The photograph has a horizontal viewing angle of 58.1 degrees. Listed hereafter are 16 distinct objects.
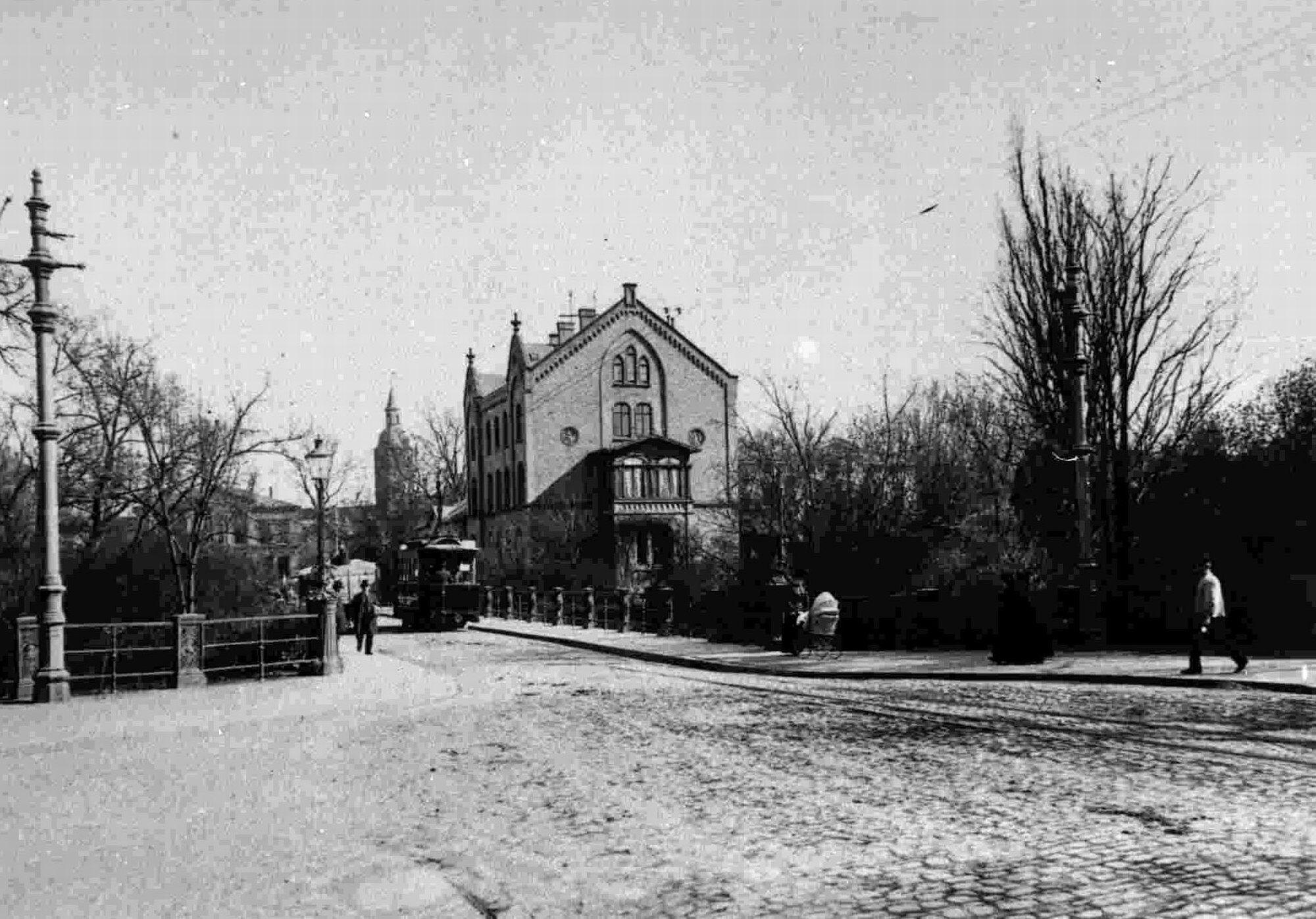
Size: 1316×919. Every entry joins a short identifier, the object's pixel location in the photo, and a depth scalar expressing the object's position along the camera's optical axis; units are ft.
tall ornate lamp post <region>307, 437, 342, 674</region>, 65.46
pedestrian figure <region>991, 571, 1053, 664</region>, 58.90
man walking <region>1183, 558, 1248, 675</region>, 50.83
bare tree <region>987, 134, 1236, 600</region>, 90.89
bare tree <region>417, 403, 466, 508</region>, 270.46
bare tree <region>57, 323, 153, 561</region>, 95.50
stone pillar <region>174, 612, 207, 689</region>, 57.47
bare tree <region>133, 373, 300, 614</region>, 95.76
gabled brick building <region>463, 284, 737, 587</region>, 198.39
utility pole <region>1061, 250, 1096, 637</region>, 63.87
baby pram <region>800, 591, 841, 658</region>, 67.36
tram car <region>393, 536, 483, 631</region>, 123.75
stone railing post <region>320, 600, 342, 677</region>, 65.35
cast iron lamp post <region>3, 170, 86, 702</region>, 51.57
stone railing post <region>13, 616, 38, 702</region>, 53.16
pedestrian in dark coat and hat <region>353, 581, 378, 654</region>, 84.89
